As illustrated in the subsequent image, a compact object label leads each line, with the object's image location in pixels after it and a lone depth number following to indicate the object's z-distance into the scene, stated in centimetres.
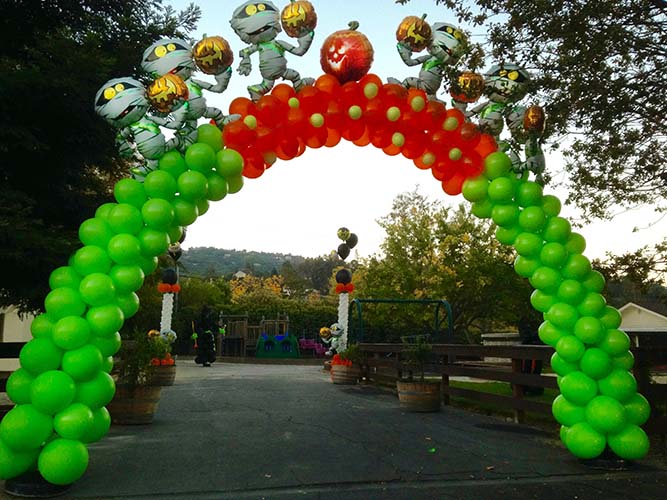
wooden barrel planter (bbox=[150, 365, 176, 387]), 1217
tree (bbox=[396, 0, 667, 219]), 770
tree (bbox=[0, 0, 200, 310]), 591
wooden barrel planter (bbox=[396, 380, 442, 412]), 884
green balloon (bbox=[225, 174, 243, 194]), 577
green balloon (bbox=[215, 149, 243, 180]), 555
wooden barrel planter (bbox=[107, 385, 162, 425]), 709
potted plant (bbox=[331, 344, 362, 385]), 1368
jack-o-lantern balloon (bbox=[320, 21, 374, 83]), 581
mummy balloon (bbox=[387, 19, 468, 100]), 592
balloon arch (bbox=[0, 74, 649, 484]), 438
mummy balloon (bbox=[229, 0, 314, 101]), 549
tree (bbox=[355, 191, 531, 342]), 2719
